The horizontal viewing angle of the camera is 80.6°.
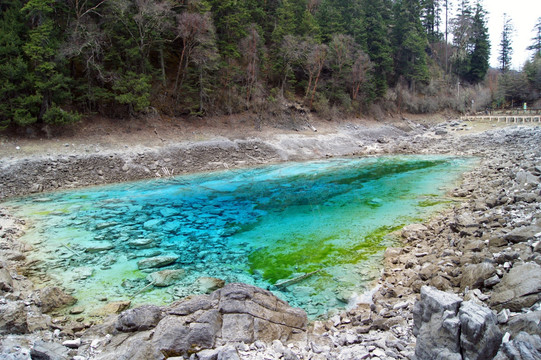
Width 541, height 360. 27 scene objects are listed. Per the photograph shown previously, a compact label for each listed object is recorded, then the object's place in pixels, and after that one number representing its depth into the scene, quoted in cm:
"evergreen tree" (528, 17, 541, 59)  5925
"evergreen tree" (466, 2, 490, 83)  5569
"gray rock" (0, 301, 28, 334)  468
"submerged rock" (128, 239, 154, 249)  927
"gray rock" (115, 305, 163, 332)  481
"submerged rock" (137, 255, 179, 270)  798
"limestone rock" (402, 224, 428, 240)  919
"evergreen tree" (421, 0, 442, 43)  5825
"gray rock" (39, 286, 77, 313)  604
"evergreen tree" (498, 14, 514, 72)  6500
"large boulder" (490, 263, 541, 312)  416
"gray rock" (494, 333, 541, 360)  292
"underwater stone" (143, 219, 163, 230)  1087
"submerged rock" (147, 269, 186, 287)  704
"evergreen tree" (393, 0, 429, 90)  4575
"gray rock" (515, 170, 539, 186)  1082
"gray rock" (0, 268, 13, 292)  621
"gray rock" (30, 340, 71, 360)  392
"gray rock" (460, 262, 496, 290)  510
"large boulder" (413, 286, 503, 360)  325
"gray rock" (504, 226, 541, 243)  613
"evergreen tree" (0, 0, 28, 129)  1802
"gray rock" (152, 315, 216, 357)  427
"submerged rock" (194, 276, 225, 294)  673
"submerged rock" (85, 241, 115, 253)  898
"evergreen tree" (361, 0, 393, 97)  4212
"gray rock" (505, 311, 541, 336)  332
